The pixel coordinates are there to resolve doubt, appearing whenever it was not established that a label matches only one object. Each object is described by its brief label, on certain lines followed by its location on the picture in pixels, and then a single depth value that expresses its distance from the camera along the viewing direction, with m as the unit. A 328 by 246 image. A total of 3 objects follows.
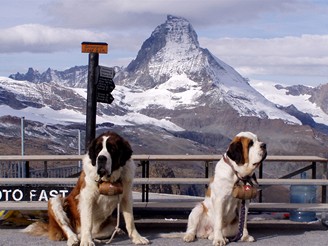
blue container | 10.37
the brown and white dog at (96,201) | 7.73
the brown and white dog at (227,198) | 7.80
